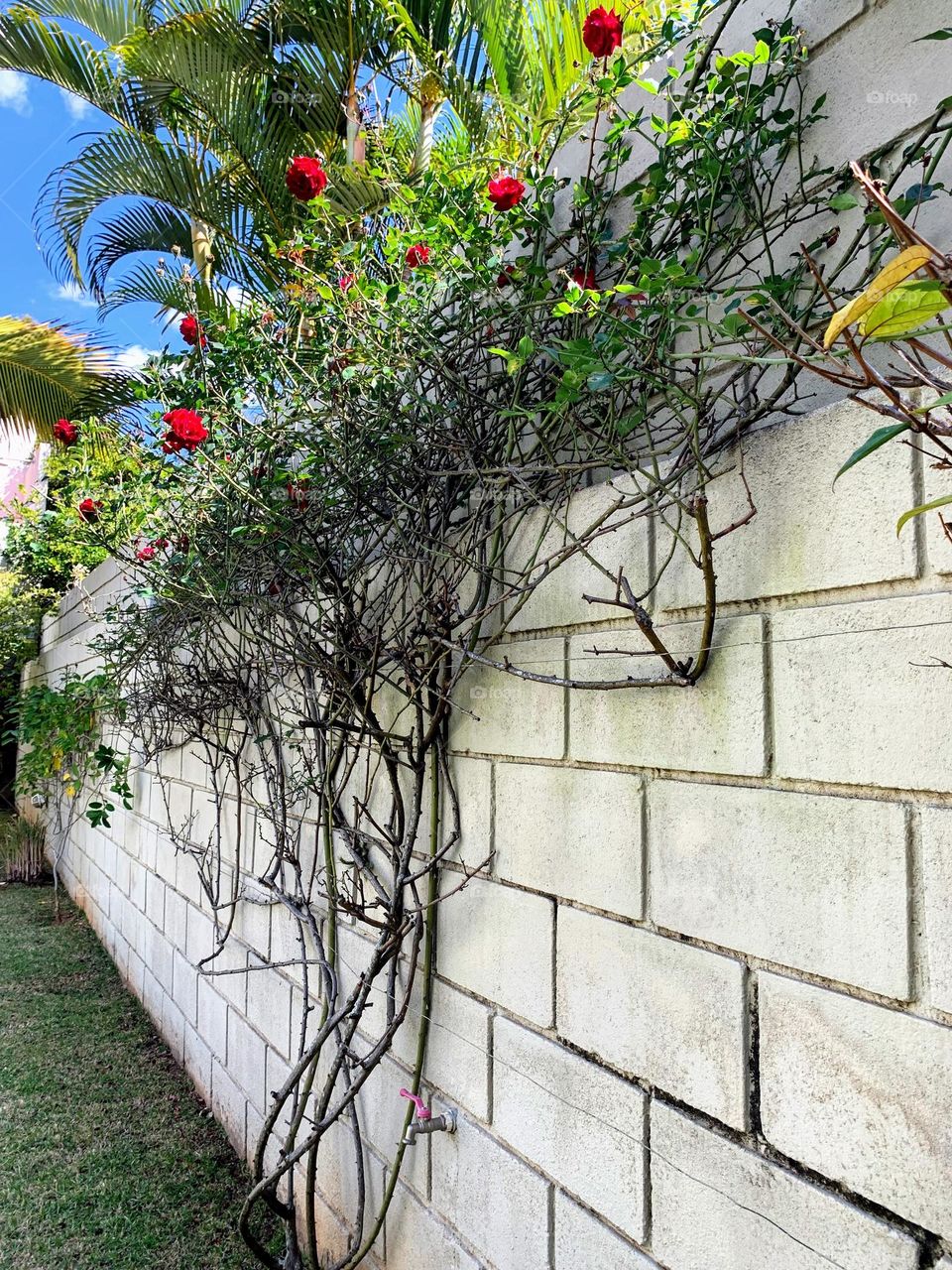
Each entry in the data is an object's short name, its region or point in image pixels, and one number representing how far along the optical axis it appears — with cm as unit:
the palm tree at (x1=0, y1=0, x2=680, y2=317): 439
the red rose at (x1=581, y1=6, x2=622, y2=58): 137
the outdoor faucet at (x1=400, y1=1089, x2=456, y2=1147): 172
